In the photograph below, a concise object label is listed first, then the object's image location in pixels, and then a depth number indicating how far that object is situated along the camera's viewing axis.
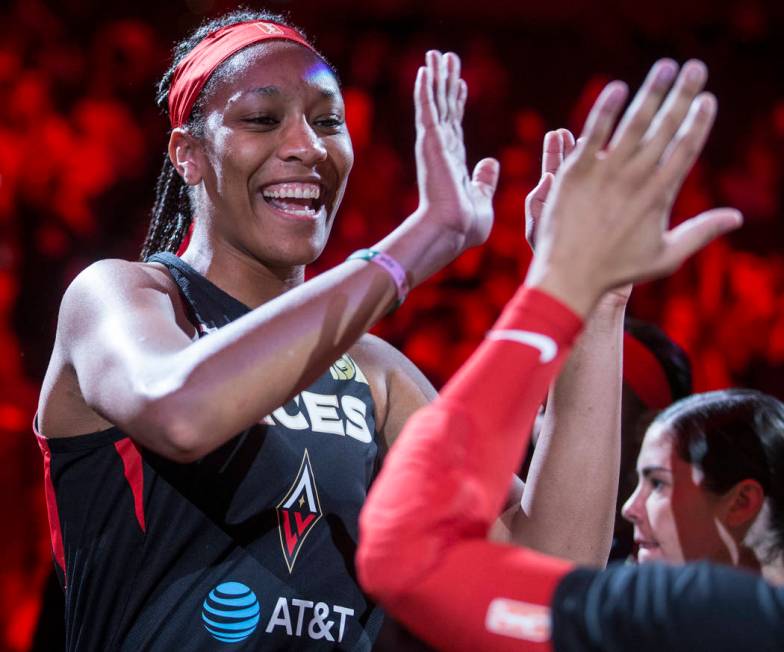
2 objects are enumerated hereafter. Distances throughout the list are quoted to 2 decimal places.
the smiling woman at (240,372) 2.58
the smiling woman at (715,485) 3.08
